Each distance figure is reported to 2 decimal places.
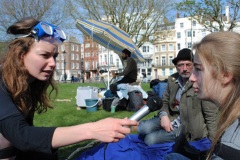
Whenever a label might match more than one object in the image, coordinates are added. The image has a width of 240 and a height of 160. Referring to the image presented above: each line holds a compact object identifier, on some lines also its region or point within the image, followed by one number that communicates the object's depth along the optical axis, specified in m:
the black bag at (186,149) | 2.60
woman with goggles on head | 1.19
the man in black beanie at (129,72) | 7.25
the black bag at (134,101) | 6.32
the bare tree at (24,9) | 18.18
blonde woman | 1.12
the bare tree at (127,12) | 20.06
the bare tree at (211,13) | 15.99
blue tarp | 2.69
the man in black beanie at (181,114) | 2.89
